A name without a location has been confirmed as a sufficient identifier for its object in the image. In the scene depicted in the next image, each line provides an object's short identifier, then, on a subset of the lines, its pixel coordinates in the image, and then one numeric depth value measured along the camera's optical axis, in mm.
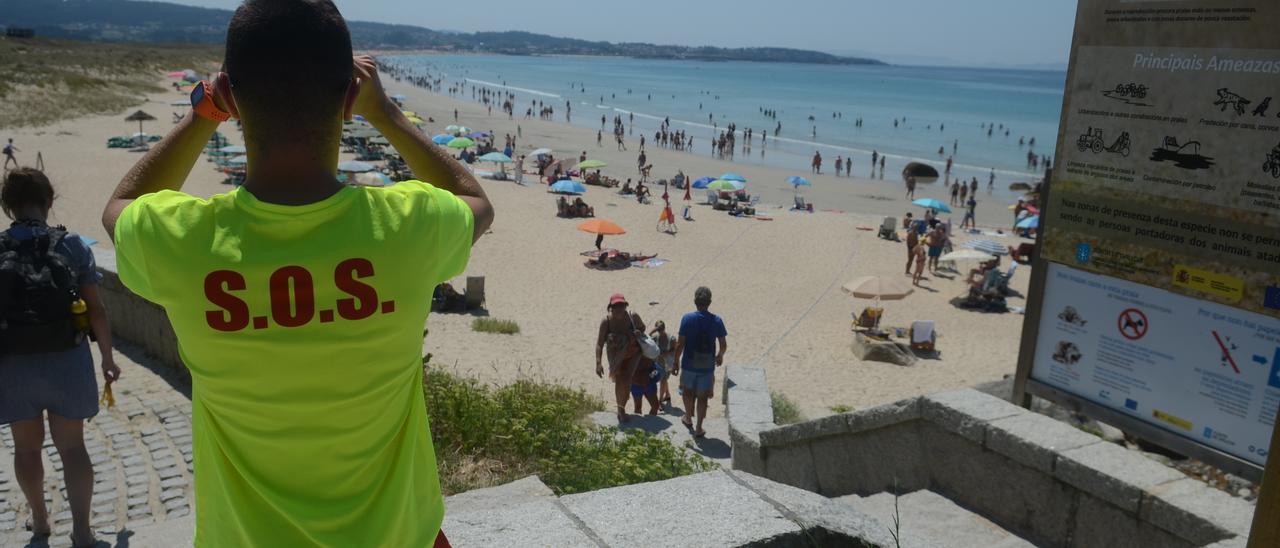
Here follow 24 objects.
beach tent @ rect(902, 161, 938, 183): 37562
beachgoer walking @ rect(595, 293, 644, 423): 8680
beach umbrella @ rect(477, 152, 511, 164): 30859
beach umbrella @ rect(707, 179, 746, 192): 27312
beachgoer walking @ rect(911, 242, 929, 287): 19555
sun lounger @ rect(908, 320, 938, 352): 14836
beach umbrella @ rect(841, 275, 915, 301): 15555
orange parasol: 19411
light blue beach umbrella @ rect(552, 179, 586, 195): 24988
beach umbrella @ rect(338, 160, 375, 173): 25783
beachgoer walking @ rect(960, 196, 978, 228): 28141
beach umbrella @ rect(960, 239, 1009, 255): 20125
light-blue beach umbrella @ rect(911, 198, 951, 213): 25656
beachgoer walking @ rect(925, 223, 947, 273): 20500
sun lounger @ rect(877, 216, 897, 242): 24328
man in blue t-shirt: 8516
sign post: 4203
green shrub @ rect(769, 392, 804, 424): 9180
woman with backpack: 3545
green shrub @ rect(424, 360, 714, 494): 4477
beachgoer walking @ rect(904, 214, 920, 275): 19984
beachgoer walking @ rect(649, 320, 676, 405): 9852
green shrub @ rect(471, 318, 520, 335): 14422
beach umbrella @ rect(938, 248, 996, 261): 19078
